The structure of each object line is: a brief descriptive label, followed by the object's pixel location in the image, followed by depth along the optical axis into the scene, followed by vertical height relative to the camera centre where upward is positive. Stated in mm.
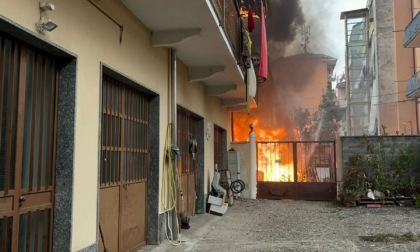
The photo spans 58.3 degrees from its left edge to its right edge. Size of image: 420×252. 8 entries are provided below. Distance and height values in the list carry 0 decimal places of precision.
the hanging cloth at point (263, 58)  10610 +2757
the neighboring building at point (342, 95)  37100 +8335
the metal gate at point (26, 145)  3268 +106
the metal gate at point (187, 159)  9016 -89
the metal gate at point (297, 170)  14102 -595
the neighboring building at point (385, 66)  25000 +6230
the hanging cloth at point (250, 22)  10562 +3729
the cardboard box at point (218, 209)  10508 -1499
